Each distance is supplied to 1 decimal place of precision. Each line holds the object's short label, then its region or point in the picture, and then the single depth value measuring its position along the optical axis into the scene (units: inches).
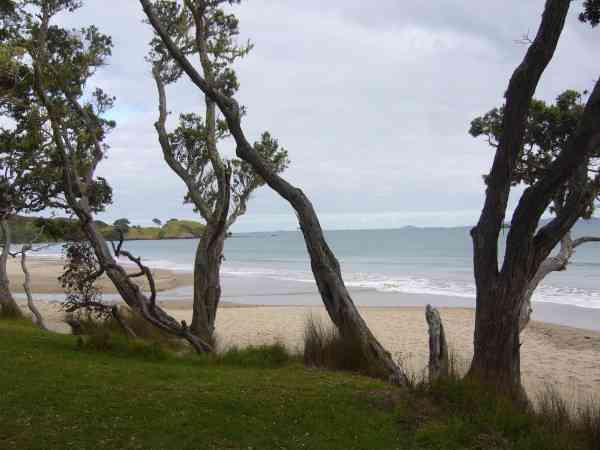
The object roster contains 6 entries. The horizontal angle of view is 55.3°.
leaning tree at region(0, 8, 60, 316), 390.6
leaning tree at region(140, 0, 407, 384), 277.6
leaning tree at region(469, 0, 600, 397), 223.0
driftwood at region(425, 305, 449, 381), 232.7
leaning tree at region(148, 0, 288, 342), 402.6
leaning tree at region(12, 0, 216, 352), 352.5
